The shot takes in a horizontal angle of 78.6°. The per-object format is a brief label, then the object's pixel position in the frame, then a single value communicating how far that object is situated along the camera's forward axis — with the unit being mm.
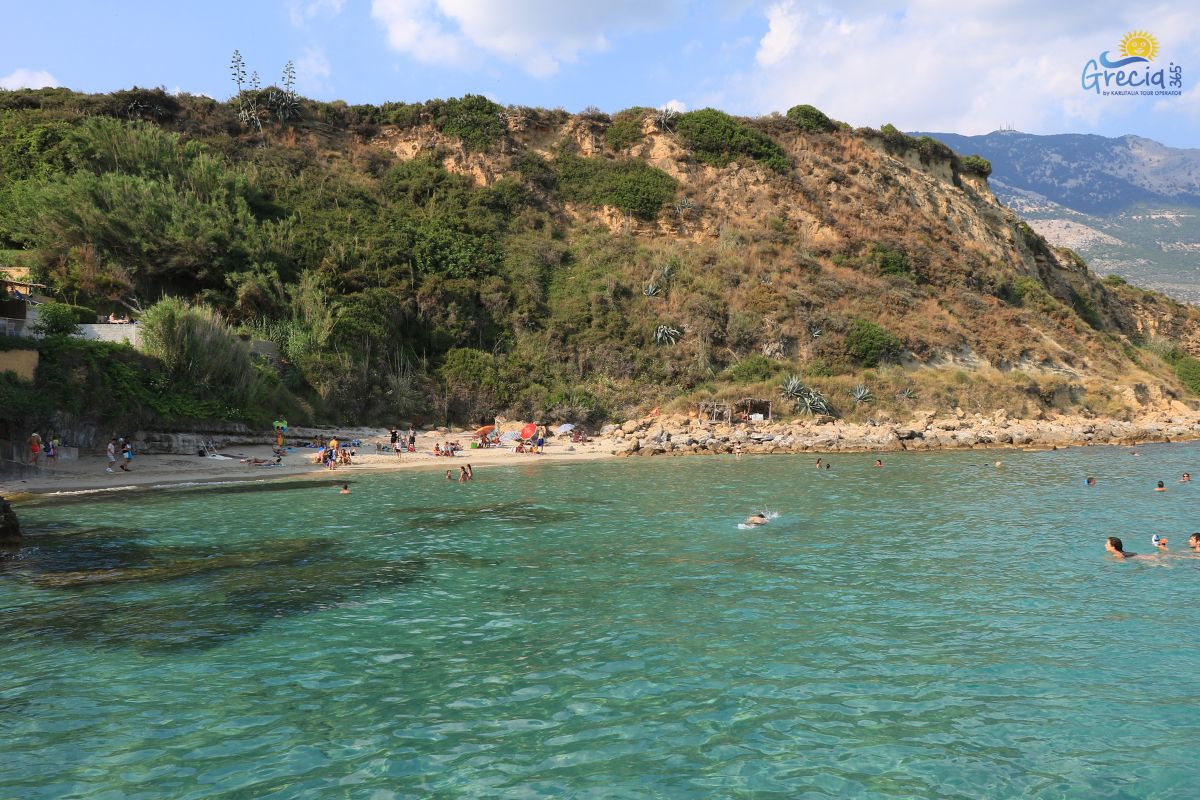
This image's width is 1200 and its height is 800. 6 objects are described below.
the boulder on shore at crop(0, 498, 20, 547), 13023
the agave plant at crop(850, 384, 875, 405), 37656
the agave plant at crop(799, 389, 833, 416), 36750
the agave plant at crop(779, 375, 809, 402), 37250
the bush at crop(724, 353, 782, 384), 38656
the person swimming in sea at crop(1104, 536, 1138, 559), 12349
